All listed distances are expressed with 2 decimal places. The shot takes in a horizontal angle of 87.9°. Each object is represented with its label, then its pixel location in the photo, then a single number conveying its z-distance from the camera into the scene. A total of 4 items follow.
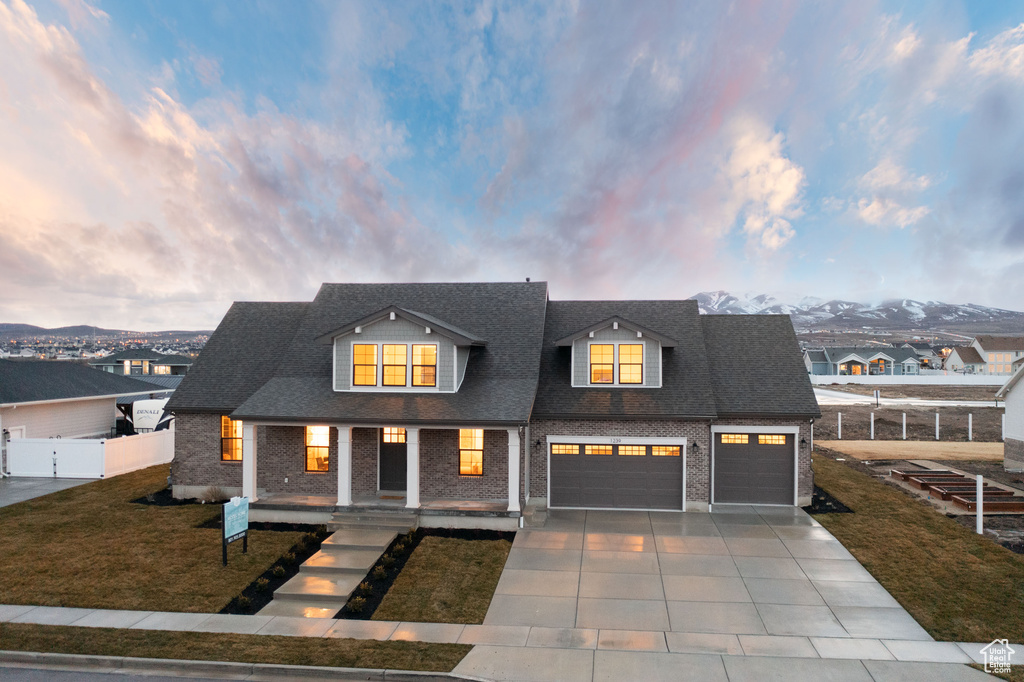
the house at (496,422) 16.91
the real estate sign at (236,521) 13.09
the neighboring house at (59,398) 23.17
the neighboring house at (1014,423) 23.12
